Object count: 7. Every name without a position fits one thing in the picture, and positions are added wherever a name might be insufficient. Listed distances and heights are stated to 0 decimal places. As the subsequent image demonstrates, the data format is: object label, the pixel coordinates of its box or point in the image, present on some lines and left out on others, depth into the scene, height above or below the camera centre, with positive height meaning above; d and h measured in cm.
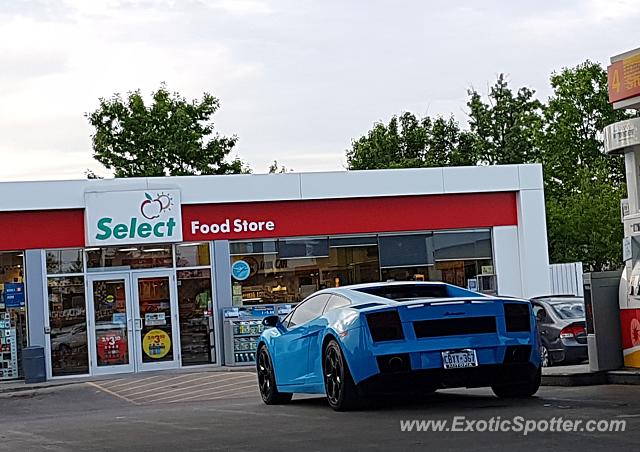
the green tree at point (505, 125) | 6725 +925
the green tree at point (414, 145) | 6500 +809
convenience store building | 2703 +120
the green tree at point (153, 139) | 5669 +801
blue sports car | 1131 -56
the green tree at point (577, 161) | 5850 +655
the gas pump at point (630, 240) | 1401 +44
